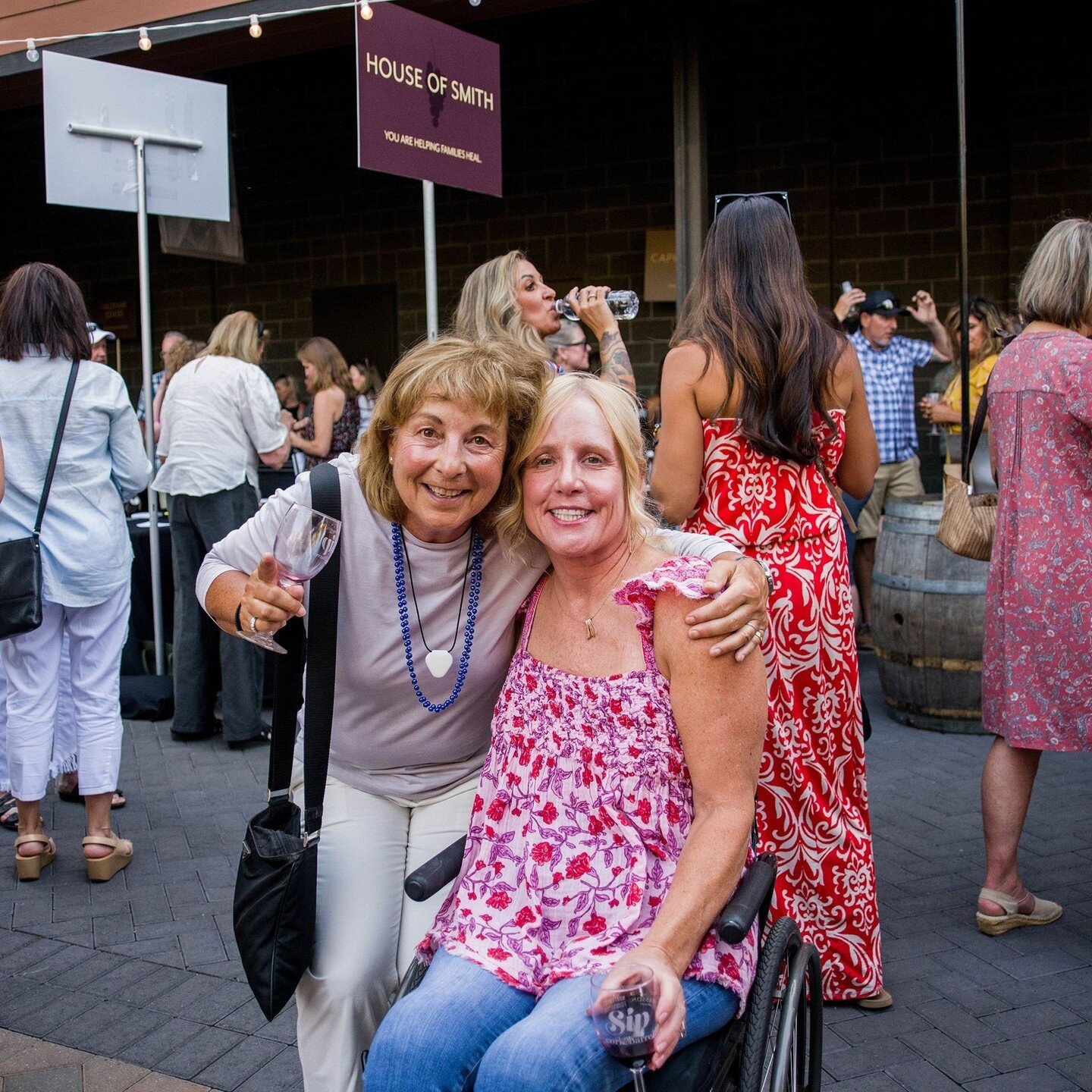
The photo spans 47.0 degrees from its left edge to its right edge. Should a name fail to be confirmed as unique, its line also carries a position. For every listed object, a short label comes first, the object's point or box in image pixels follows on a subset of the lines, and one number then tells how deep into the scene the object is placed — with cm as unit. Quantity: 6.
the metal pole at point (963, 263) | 525
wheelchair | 194
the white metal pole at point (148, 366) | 602
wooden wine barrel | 550
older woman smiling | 241
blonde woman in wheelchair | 199
